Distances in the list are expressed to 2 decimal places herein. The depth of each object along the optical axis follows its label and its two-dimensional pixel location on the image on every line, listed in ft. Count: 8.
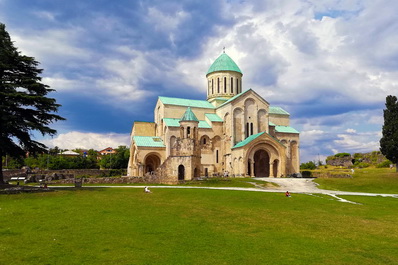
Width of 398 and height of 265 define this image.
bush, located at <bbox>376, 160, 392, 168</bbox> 197.67
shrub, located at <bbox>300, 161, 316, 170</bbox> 232.65
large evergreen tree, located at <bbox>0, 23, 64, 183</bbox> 73.22
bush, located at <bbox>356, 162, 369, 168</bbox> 220.84
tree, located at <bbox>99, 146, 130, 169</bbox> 219.00
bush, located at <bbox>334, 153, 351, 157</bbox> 271.12
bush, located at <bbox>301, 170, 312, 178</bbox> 154.24
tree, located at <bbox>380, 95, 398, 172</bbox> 139.72
